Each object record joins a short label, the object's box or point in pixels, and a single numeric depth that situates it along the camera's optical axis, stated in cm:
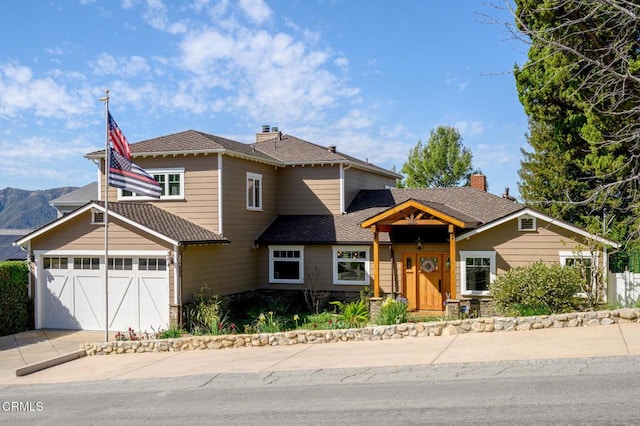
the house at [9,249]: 2991
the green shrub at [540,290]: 1684
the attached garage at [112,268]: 1955
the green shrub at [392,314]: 1747
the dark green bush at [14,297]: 1956
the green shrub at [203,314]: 1896
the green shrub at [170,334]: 1773
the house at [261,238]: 1989
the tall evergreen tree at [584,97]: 1712
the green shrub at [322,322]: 1823
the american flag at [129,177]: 1706
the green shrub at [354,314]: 1859
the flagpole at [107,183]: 1677
